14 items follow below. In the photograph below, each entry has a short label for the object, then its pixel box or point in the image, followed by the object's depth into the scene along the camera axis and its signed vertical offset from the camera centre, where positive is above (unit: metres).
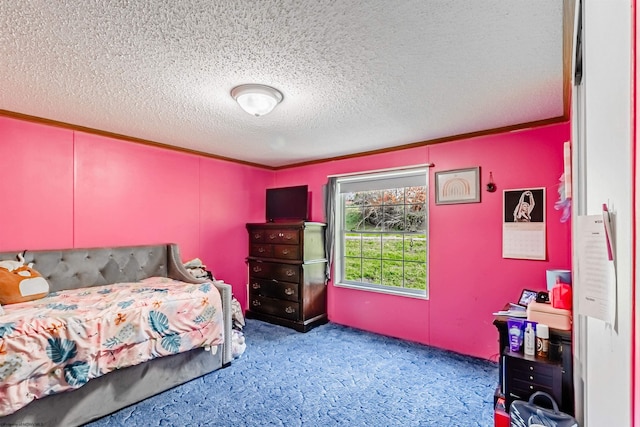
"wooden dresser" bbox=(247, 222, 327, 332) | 4.09 -0.79
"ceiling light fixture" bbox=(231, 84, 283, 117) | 2.24 +0.83
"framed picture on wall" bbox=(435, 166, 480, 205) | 3.30 +0.29
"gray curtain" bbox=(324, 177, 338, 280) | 4.35 -0.02
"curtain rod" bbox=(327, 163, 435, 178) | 3.60 +0.53
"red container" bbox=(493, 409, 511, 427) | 1.84 -1.18
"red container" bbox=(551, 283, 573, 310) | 1.99 -0.52
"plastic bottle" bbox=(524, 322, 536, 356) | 1.95 -0.78
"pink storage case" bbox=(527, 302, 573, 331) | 1.92 -0.62
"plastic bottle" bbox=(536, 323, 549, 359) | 1.92 -0.76
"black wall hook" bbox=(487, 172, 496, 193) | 3.17 +0.28
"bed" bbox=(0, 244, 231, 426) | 1.97 -0.85
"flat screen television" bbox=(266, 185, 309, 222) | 4.41 +0.16
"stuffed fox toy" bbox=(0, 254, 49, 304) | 2.45 -0.53
